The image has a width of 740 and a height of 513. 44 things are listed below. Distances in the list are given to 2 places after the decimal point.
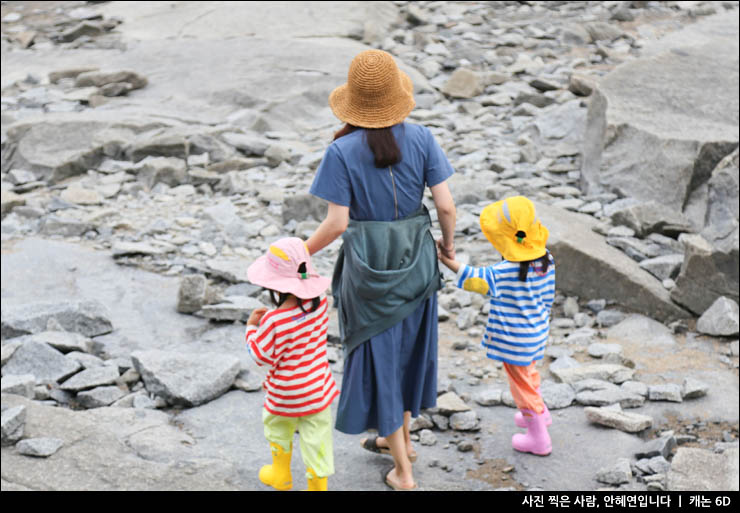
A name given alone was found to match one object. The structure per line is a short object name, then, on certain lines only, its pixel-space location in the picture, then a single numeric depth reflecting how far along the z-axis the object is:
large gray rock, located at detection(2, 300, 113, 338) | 5.74
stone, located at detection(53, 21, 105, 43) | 15.18
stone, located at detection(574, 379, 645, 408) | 4.71
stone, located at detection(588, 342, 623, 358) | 5.36
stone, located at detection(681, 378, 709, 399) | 4.76
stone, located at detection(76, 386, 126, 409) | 4.89
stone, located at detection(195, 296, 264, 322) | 5.86
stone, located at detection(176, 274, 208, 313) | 6.04
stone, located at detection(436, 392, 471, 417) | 4.64
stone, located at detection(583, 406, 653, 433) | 4.41
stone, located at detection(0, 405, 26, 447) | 4.21
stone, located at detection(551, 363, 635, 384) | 5.02
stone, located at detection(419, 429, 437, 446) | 4.43
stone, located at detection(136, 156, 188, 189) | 9.02
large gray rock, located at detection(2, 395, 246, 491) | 3.94
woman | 3.61
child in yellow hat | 3.98
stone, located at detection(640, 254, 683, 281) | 6.09
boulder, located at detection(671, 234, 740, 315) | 5.62
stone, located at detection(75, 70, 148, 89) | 11.99
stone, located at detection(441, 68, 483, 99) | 11.12
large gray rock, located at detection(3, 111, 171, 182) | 9.49
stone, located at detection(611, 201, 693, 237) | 6.59
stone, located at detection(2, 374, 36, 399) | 4.85
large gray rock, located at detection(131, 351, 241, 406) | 4.80
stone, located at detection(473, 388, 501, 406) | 4.83
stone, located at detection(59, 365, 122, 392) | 5.01
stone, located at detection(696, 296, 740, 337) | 5.45
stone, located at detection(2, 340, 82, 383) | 5.13
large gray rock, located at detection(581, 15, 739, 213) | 7.10
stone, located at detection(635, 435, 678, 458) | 4.14
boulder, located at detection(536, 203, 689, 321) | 5.84
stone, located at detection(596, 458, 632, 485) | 3.98
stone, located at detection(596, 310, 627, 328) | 5.84
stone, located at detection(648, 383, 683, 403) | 4.74
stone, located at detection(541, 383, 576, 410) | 4.76
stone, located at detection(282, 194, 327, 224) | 7.67
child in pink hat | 3.58
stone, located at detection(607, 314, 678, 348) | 5.54
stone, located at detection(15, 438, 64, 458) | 4.13
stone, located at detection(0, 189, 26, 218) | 8.19
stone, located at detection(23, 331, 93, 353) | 5.38
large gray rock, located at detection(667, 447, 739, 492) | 3.82
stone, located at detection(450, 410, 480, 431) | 4.54
